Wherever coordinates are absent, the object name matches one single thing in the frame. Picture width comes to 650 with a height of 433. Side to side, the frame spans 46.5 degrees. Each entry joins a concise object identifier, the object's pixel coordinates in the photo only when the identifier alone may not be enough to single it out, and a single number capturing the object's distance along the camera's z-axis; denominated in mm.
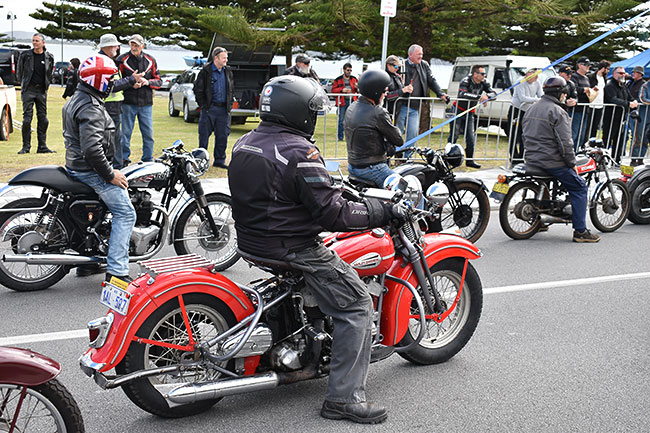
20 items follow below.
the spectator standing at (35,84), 13433
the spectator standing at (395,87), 12812
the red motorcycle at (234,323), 3732
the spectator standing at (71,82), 14041
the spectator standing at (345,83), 17209
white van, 20219
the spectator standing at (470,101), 14008
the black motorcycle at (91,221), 6125
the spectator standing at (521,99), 13617
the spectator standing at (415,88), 13031
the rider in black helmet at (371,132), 6848
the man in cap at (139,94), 11586
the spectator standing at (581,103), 14289
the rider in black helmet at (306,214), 3729
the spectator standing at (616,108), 14531
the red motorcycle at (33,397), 3047
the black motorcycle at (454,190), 7980
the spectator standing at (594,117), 14219
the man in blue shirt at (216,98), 12469
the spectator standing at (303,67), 12336
